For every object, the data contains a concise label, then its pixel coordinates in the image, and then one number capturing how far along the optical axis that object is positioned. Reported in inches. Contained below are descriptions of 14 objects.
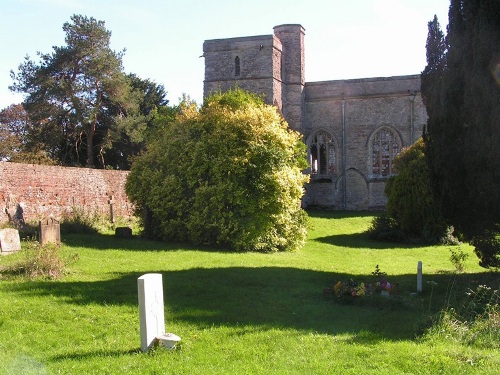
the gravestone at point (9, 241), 467.2
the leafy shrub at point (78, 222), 663.8
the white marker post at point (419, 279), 390.2
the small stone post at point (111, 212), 783.1
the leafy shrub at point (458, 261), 508.1
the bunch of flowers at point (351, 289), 343.6
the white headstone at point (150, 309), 240.5
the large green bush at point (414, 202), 816.9
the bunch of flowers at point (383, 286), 358.6
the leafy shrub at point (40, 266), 381.1
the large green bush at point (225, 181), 624.7
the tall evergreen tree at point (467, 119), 389.7
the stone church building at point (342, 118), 1268.5
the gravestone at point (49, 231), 495.5
